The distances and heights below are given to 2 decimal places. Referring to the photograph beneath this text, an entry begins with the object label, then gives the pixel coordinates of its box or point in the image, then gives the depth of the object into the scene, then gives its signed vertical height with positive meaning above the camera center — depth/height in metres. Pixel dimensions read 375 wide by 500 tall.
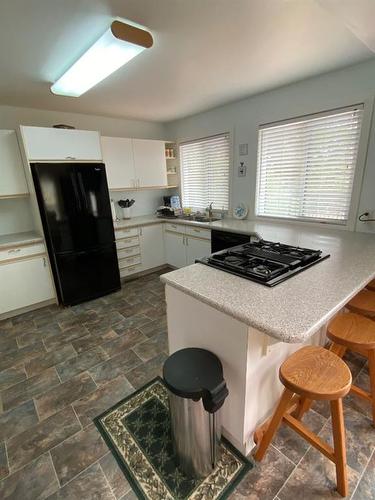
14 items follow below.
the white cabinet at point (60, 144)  2.57 +0.53
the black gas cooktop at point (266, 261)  1.35 -0.51
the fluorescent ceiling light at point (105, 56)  1.45 +0.91
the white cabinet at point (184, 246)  3.35 -0.92
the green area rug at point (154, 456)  1.20 -1.49
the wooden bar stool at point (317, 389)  1.06 -0.91
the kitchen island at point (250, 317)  1.00 -0.56
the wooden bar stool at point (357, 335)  1.33 -0.88
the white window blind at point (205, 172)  3.56 +0.20
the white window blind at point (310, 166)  2.34 +0.15
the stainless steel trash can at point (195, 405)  1.07 -1.03
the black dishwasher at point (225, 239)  2.82 -0.68
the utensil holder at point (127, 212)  4.01 -0.41
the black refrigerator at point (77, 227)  2.69 -0.45
